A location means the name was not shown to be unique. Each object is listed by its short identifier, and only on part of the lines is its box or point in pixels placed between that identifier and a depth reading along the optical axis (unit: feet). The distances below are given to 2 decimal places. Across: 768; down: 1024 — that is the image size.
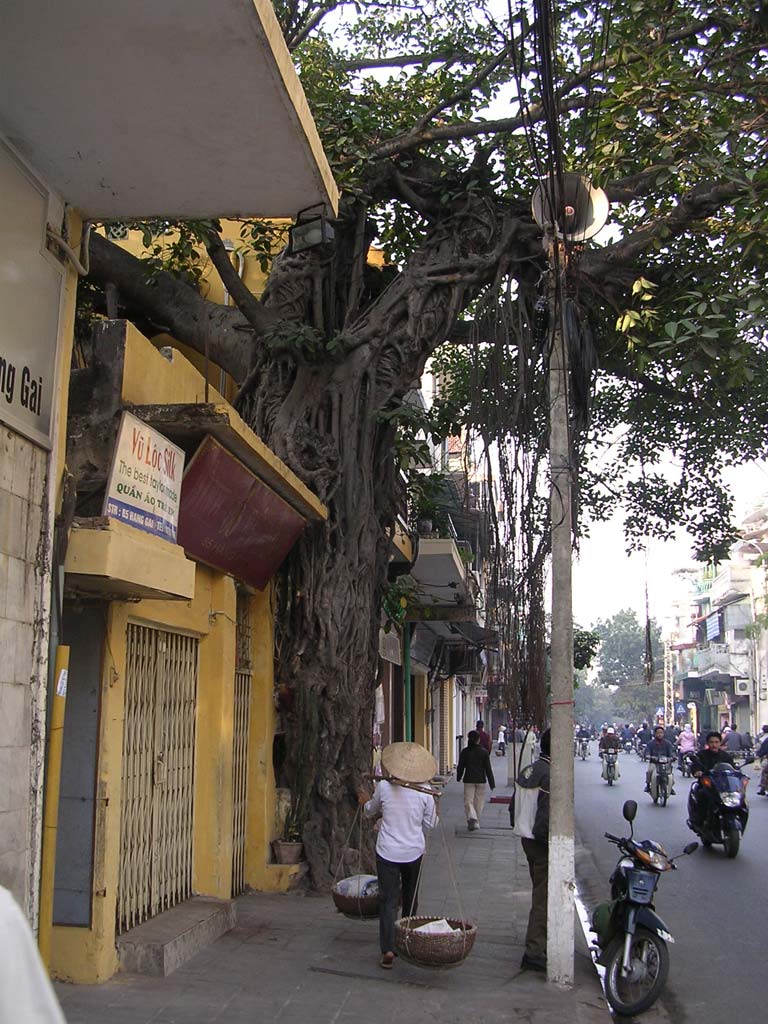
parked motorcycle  19.35
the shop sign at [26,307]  15.30
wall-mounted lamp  20.43
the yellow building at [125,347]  14.88
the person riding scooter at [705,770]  41.04
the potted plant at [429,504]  39.22
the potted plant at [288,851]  29.50
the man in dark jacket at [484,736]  56.04
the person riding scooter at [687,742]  77.30
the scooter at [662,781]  59.57
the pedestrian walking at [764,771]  68.39
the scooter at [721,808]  39.70
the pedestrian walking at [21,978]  4.27
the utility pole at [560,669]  20.43
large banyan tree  29.01
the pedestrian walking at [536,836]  21.43
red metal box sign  23.30
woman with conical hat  21.48
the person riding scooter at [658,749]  59.16
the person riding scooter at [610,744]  81.83
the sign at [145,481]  18.22
